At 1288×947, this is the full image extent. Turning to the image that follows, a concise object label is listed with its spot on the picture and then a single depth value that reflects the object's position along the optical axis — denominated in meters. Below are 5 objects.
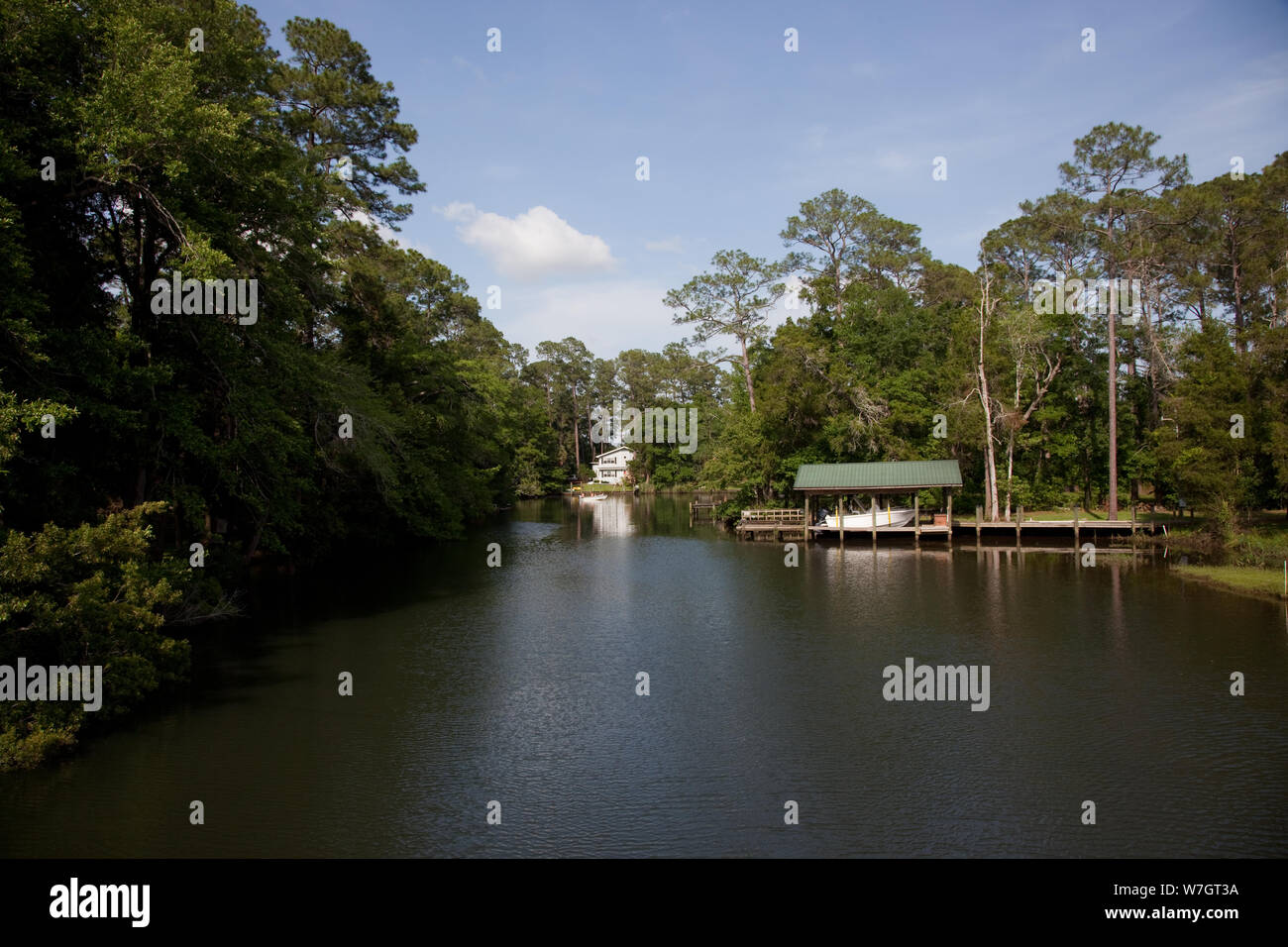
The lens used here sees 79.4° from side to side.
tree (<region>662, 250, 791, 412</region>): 47.19
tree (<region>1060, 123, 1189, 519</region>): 37.19
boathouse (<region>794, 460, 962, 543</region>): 33.50
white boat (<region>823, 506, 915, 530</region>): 35.47
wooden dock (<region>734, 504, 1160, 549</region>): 31.78
